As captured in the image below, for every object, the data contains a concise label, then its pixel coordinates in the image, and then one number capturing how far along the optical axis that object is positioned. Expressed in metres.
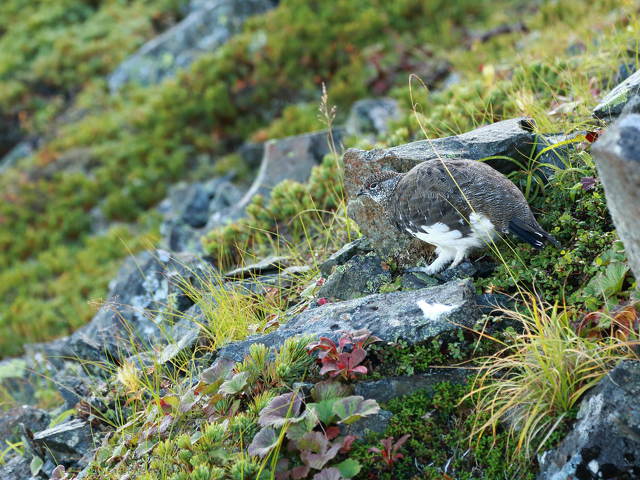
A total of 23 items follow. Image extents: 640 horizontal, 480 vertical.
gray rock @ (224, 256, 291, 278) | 10.96
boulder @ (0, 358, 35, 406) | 14.00
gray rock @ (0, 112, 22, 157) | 27.34
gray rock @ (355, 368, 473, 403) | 6.98
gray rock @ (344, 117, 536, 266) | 9.00
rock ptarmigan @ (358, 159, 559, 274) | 7.78
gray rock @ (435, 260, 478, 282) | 8.23
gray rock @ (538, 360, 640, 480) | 5.67
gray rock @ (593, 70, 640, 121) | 8.27
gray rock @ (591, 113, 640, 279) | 5.23
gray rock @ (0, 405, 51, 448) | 10.90
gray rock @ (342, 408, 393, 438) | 6.74
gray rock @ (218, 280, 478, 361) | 7.12
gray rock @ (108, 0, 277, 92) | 25.97
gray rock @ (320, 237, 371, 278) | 9.60
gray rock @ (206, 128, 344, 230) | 16.33
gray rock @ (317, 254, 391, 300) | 8.94
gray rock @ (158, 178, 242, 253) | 17.16
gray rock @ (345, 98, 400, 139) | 17.92
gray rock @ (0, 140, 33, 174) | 26.03
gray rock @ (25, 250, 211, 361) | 11.34
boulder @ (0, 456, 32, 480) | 9.45
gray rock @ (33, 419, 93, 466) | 9.23
